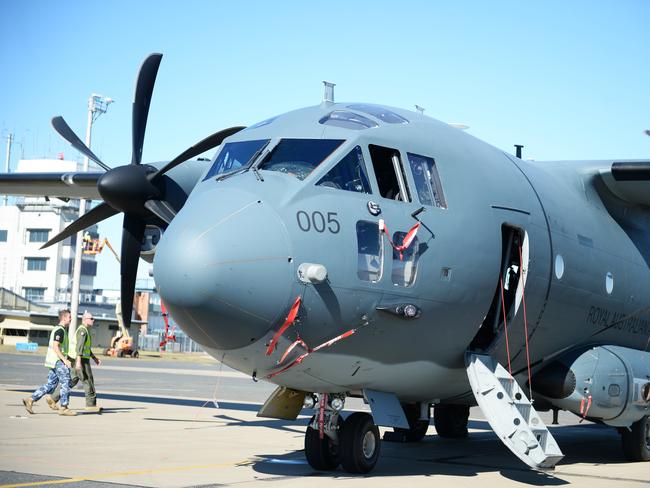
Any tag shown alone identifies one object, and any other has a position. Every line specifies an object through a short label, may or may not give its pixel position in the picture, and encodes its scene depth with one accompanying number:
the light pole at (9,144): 108.56
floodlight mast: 49.81
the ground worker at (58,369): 15.81
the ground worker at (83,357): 16.28
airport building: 100.19
